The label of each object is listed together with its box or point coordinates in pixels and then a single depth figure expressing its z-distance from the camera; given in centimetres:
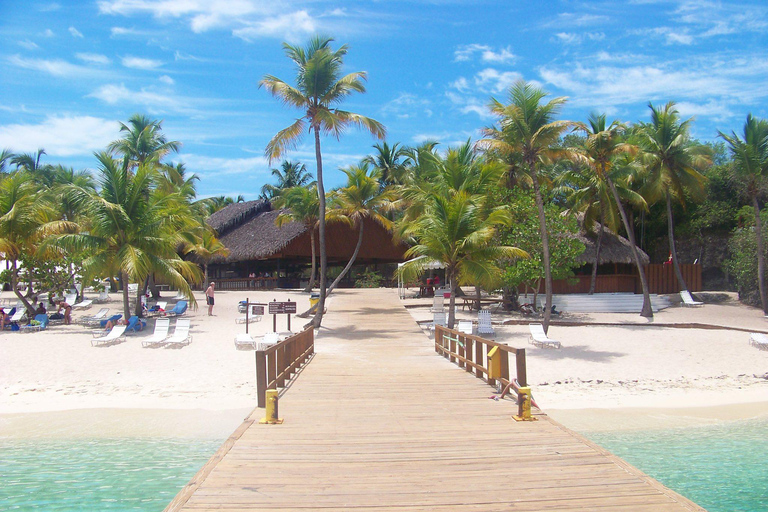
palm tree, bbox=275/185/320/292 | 2834
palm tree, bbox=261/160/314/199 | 5582
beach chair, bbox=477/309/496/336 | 1583
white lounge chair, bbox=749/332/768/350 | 1467
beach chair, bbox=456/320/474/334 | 1481
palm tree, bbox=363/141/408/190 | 3919
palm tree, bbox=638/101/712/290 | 2425
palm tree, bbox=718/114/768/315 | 2109
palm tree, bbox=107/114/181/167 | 2475
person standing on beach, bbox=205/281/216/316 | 2119
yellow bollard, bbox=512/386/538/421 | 658
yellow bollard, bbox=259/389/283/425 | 643
